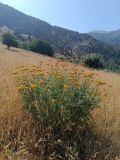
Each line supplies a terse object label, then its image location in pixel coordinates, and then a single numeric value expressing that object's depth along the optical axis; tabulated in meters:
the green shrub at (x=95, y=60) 11.54
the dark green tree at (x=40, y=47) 23.80
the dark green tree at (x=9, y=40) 20.30
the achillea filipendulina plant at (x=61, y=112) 1.41
